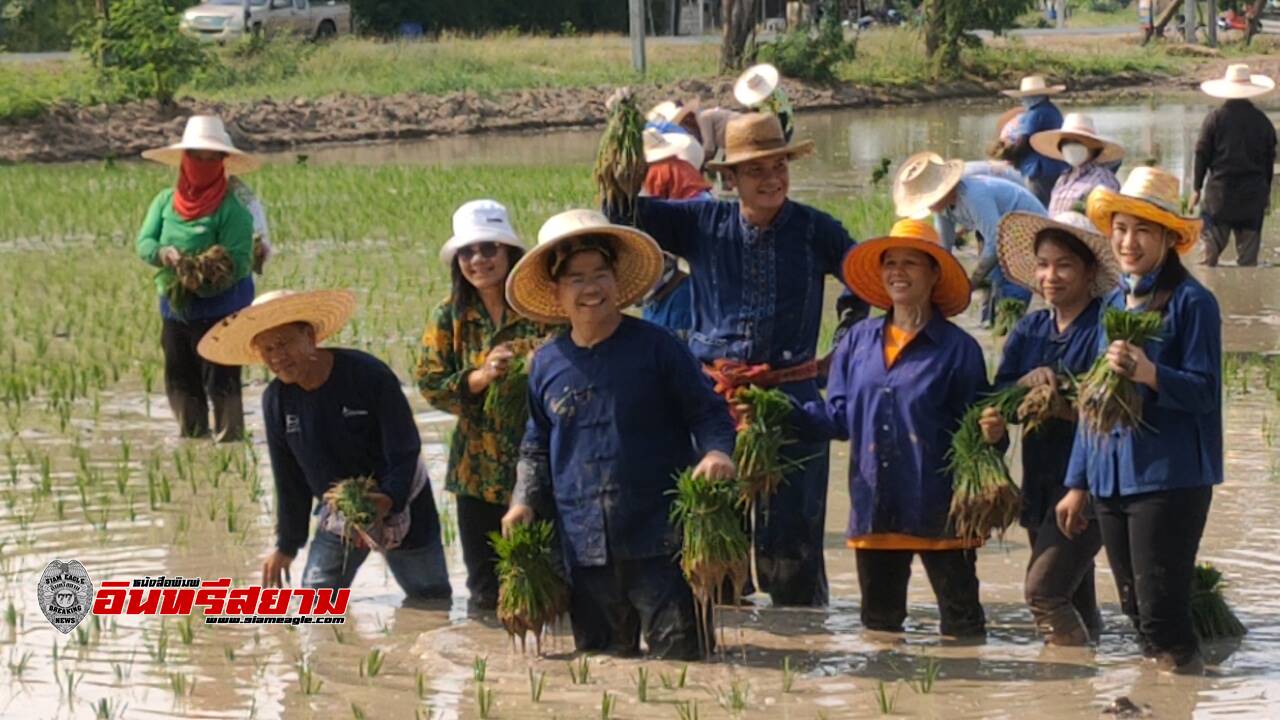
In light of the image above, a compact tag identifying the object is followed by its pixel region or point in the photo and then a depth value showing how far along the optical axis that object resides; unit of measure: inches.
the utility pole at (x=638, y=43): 1596.9
